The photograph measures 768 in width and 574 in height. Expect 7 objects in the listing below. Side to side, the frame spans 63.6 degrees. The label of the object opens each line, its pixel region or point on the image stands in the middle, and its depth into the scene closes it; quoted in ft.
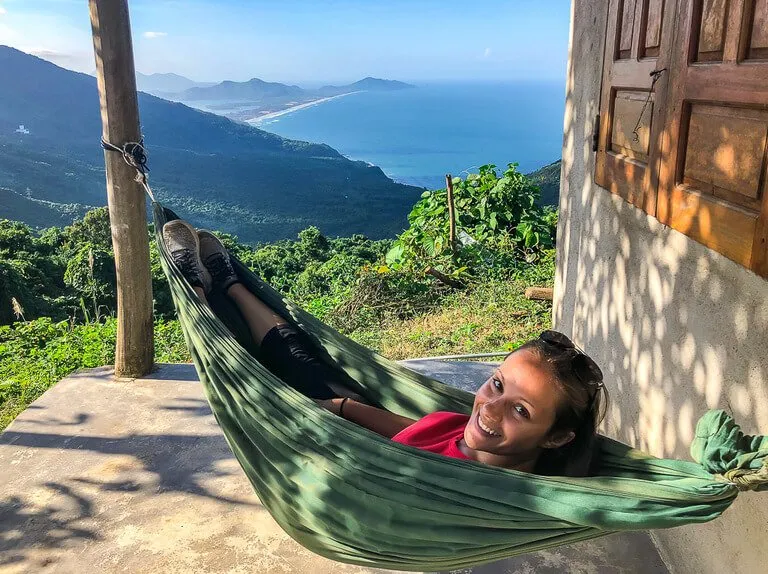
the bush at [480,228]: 17.95
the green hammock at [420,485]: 2.77
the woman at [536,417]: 3.63
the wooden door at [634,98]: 5.27
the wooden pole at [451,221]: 18.47
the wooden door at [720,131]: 3.79
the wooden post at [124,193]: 7.43
